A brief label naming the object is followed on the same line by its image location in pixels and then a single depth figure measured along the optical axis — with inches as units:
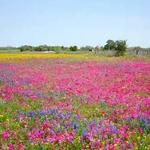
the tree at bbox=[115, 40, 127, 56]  2996.8
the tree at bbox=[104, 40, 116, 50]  4036.7
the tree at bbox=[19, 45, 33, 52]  4435.5
